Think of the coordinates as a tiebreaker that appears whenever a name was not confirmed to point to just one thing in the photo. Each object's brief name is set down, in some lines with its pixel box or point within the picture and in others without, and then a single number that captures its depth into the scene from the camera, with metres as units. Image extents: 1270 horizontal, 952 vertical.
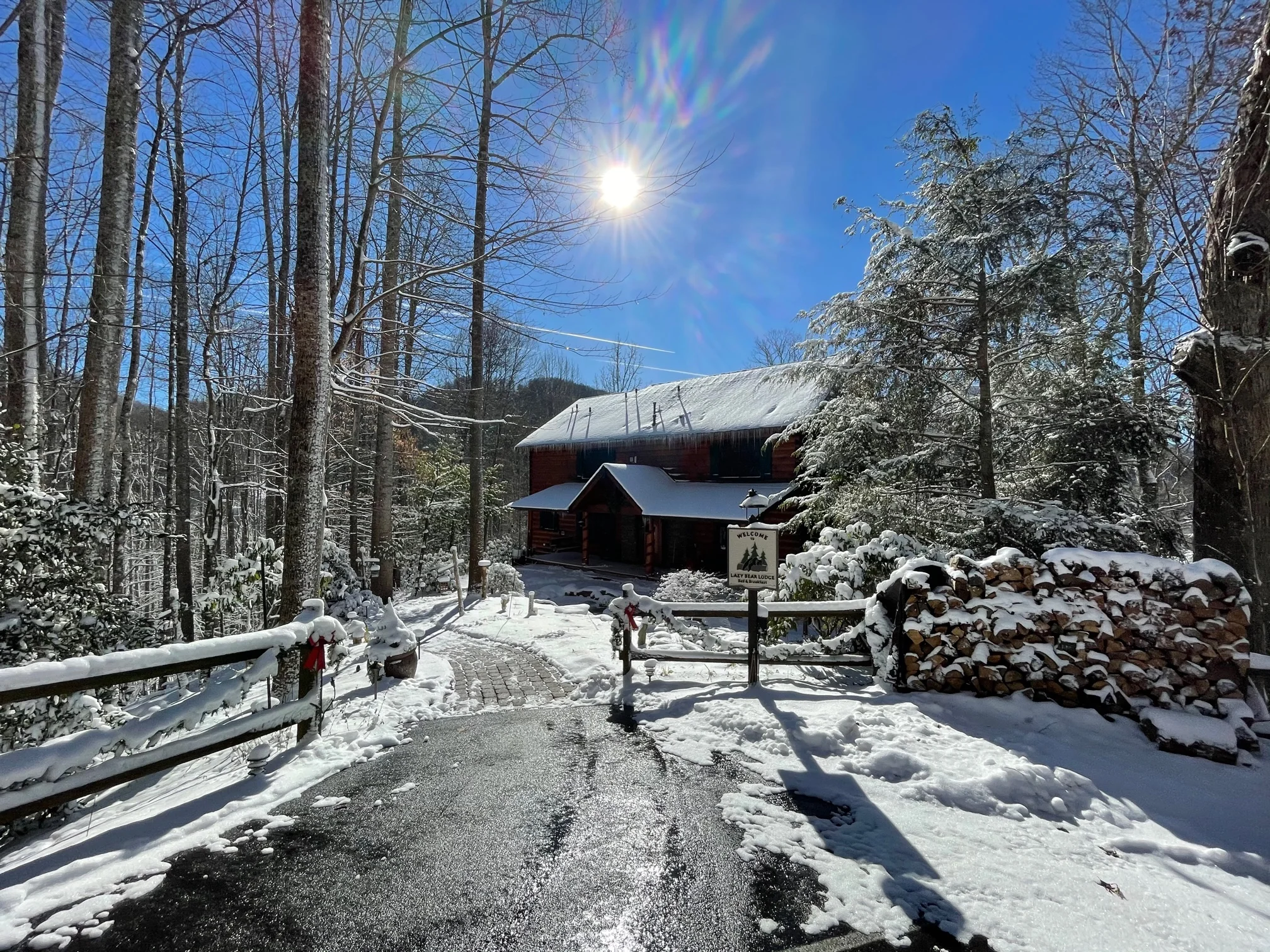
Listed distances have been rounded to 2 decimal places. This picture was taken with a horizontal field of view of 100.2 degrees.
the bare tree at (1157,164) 4.62
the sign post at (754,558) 5.38
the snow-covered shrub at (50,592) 4.19
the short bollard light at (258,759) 3.72
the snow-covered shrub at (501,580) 13.52
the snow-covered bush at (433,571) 15.07
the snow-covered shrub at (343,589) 10.08
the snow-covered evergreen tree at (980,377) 6.85
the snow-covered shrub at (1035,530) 6.30
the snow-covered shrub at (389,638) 5.50
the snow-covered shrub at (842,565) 7.01
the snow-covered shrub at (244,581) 7.69
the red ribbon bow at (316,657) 4.03
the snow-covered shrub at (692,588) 11.15
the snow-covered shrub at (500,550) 19.09
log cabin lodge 16.66
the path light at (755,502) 6.60
